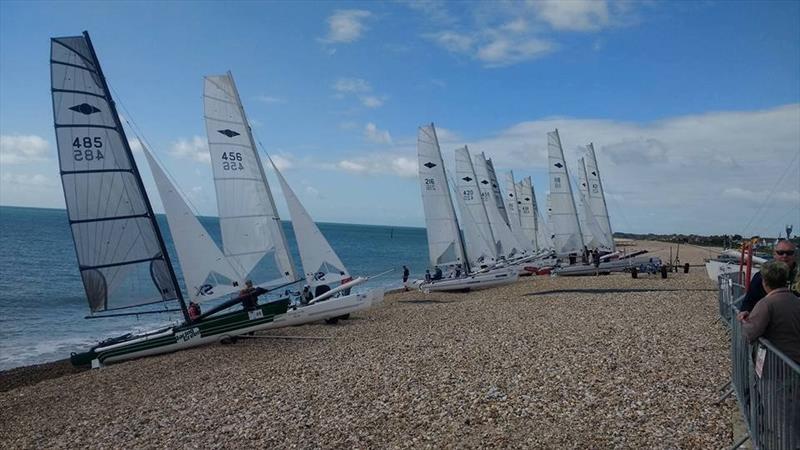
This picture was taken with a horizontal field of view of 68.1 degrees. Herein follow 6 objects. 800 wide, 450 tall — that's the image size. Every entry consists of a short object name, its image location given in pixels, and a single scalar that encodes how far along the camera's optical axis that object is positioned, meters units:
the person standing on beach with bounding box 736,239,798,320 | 7.05
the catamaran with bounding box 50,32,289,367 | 16.14
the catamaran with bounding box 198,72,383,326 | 19.59
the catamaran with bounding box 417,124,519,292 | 31.52
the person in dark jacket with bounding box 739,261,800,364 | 5.21
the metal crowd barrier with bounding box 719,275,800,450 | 4.76
